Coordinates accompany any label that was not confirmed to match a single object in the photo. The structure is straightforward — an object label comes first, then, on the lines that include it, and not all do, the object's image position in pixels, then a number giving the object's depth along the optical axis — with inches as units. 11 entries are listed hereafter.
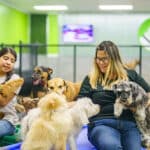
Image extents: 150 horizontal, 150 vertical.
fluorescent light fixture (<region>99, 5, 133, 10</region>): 468.3
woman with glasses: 116.6
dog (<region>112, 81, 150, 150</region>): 111.2
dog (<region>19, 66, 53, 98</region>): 155.4
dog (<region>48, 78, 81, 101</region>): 143.2
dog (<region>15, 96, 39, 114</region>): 146.6
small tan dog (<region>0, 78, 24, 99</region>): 123.3
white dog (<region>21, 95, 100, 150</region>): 93.0
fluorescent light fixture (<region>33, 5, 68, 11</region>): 483.2
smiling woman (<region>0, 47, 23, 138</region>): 125.0
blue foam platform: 119.9
